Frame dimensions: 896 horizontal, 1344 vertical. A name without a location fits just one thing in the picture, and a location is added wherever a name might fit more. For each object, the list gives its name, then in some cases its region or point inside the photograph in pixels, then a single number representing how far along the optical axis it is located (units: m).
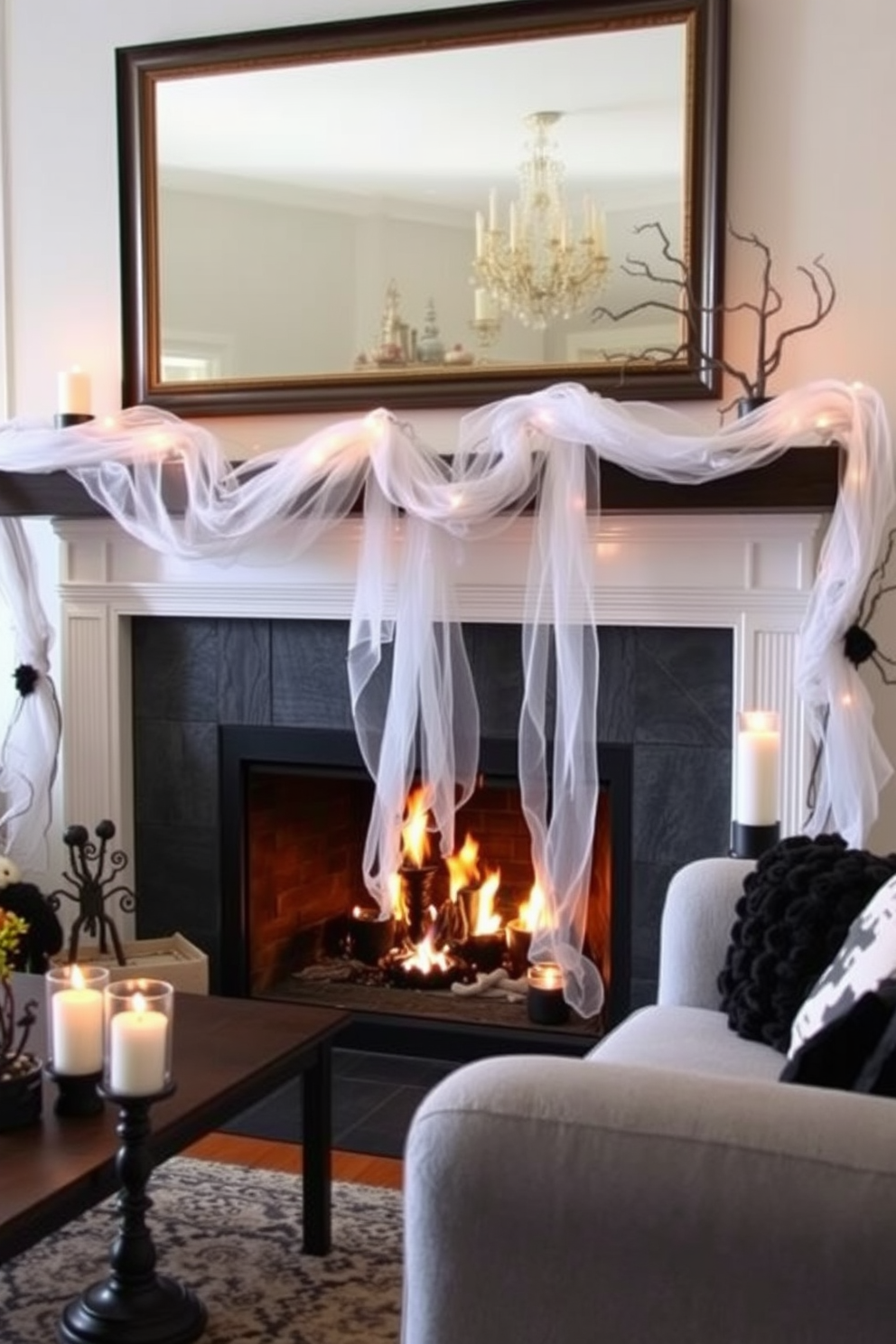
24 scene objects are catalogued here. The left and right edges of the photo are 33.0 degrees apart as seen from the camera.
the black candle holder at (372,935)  3.72
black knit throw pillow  2.08
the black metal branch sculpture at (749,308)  2.94
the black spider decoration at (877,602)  2.96
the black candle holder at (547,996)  3.31
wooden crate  3.28
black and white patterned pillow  1.79
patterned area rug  2.20
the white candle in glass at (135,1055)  1.87
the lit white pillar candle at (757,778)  2.34
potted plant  1.99
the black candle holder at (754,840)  2.38
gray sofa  1.26
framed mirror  3.05
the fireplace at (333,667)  3.00
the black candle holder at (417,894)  3.60
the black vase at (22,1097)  1.99
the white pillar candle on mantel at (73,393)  3.33
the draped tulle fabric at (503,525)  2.79
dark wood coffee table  1.82
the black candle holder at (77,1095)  2.04
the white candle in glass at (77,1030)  2.01
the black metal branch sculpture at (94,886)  3.21
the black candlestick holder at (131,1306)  2.05
